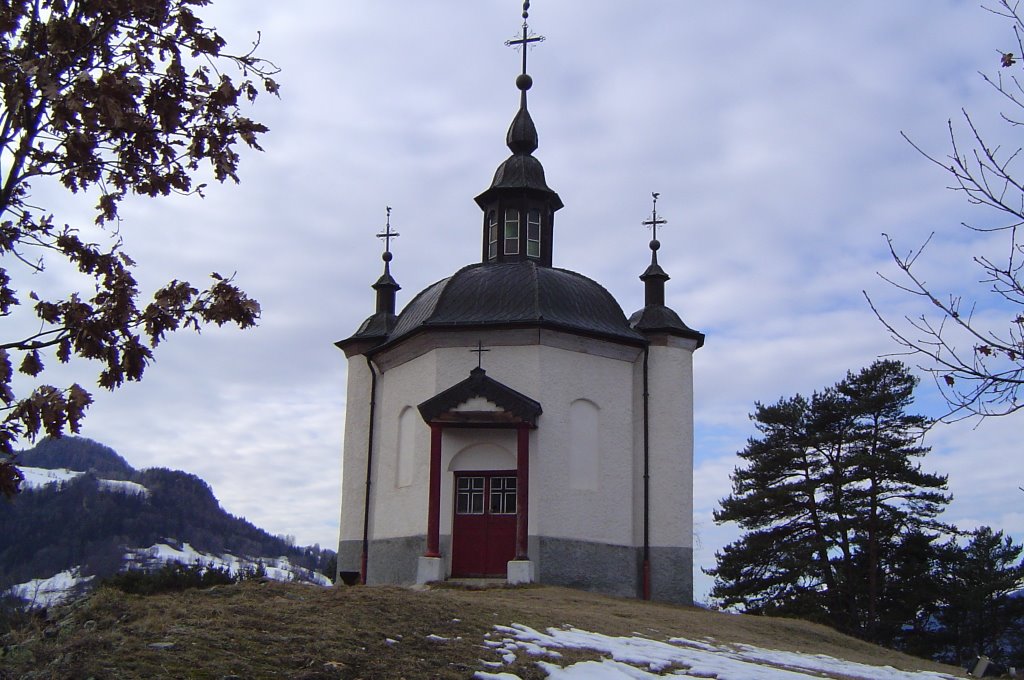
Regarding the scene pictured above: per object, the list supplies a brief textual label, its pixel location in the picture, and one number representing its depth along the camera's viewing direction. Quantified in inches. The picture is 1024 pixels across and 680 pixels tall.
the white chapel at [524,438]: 818.2
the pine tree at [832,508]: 1209.4
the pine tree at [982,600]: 1199.6
